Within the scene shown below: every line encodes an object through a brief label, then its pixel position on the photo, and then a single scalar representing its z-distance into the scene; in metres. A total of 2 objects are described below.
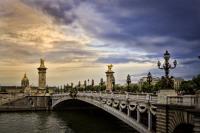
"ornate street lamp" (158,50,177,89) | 14.14
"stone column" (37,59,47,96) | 55.05
